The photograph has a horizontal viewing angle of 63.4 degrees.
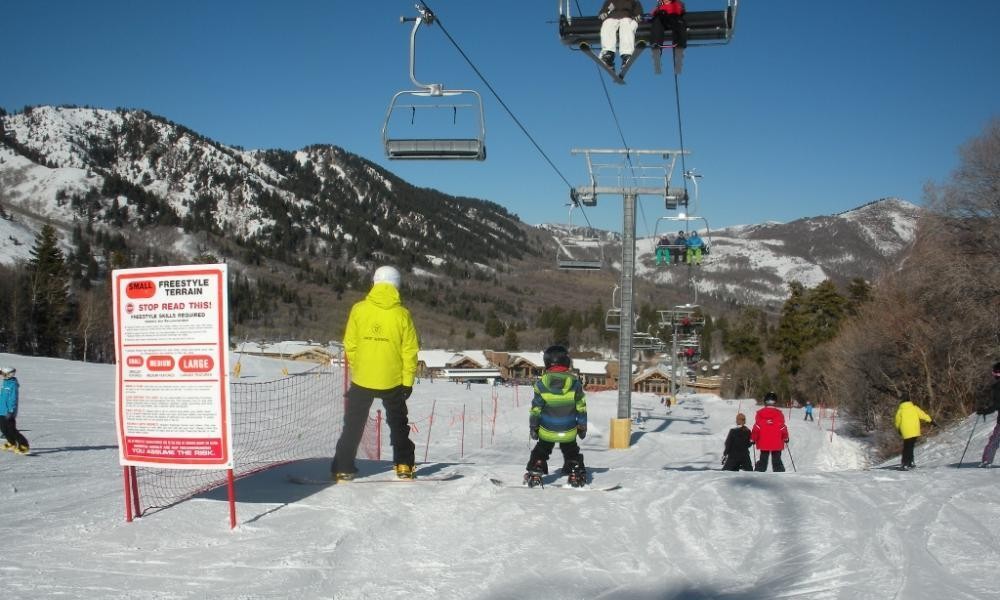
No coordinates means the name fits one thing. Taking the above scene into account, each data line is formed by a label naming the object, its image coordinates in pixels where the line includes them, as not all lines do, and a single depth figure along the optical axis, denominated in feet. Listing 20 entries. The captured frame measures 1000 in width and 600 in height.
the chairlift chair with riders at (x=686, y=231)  79.56
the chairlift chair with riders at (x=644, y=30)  32.58
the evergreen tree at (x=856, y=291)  234.58
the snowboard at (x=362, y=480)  24.09
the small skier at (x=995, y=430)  38.47
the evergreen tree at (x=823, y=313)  240.53
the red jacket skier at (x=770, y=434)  41.70
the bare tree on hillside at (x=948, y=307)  94.07
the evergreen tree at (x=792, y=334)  242.99
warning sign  19.15
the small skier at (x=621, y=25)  33.17
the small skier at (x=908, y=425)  41.93
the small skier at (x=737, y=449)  41.57
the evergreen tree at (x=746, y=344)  277.64
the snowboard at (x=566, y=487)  24.75
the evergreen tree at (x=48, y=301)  237.45
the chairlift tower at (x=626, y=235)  75.85
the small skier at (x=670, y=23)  32.83
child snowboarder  25.64
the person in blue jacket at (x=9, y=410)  42.91
